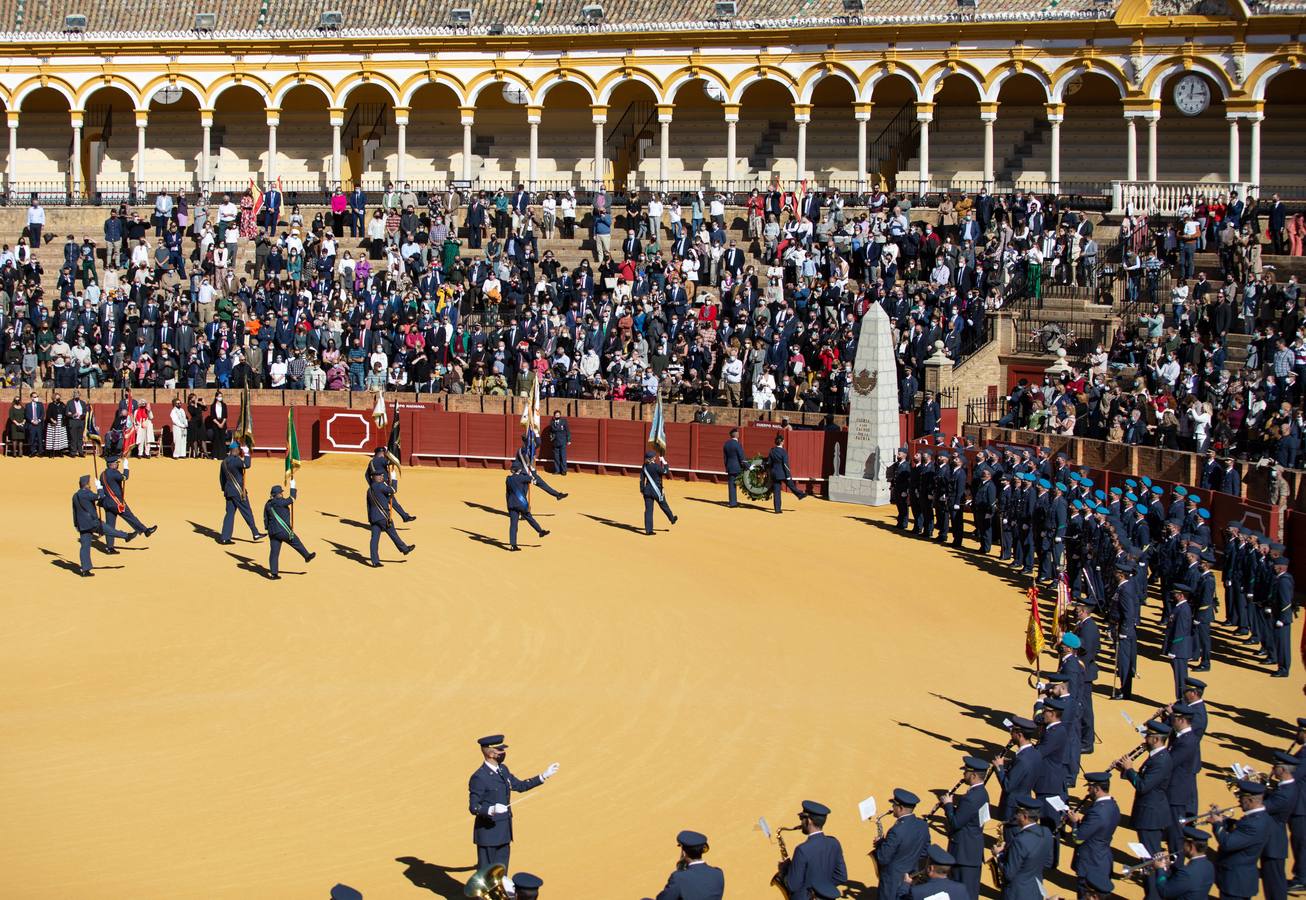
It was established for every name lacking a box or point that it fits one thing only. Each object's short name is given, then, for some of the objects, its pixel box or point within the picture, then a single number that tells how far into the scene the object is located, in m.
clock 44.81
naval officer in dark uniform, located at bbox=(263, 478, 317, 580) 24.14
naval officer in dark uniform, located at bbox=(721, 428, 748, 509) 31.78
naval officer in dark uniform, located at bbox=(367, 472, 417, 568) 25.09
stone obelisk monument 32.44
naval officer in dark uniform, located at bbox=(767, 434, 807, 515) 30.92
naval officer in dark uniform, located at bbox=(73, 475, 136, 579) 24.05
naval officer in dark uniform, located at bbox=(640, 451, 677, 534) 28.42
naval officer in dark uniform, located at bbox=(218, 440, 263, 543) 26.34
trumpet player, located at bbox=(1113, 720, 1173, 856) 14.98
